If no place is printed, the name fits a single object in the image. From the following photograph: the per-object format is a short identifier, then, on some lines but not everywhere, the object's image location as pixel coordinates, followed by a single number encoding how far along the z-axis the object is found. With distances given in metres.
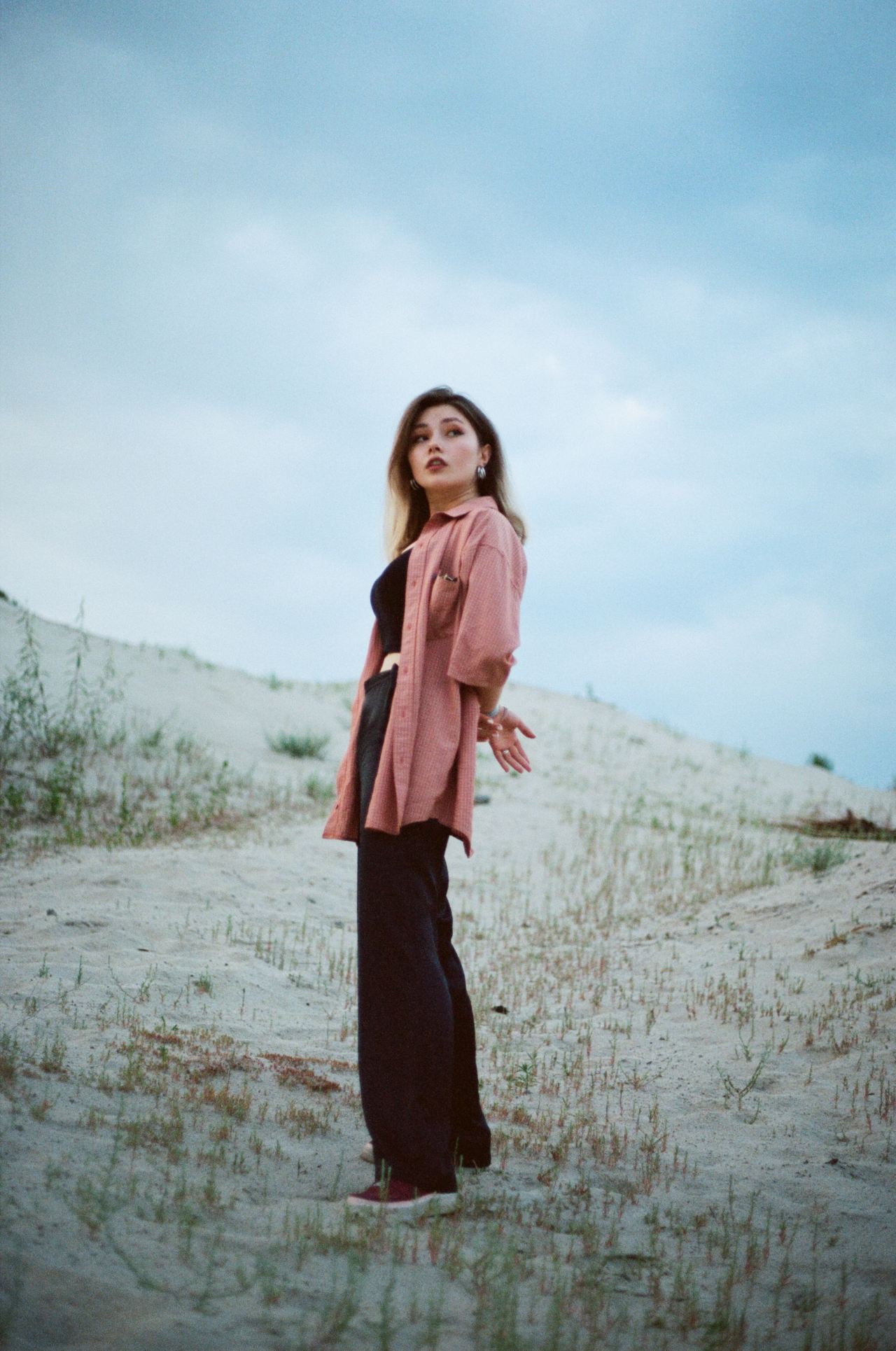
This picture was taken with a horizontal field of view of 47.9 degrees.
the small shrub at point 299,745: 14.84
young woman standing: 3.03
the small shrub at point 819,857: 9.16
